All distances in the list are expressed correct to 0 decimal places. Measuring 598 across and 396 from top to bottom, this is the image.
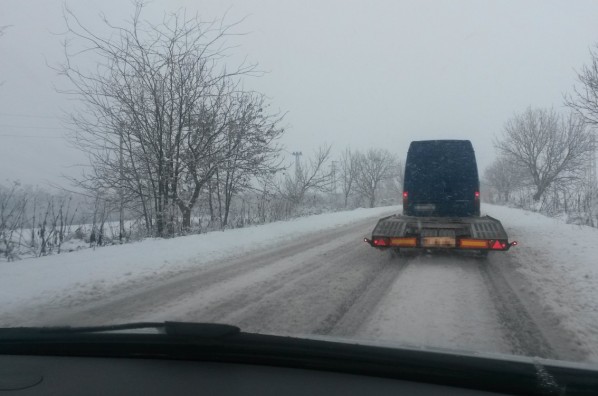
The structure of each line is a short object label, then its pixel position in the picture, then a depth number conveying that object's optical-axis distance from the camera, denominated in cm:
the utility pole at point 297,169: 2915
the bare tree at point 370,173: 6181
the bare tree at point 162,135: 1364
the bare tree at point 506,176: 4825
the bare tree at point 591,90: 1714
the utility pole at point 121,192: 1287
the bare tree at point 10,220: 927
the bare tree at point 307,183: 2753
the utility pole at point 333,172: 2817
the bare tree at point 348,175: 5816
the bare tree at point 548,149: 3834
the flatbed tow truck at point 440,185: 1077
